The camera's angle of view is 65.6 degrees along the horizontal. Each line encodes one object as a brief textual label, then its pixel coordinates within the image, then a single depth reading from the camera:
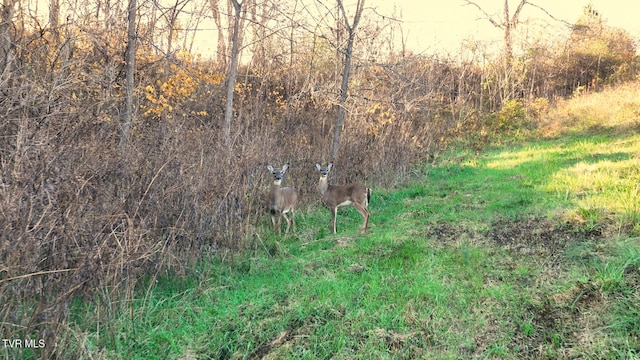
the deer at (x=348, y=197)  8.08
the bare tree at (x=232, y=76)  7.71
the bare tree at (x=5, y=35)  4.84
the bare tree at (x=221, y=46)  15.05
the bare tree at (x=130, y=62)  6.59
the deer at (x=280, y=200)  7.59
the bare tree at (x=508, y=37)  21.41
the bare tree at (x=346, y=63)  9.34
